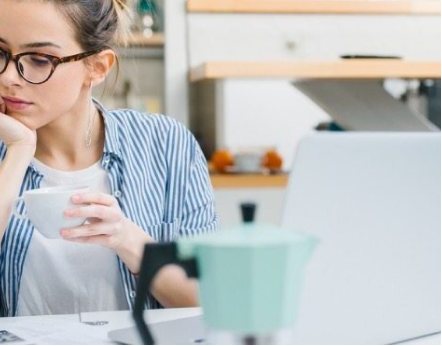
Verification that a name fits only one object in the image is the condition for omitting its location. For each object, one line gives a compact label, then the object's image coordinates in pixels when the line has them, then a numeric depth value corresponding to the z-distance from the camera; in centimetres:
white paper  104
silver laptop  92
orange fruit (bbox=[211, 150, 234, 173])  326
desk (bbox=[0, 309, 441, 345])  112
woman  144
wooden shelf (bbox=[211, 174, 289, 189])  311
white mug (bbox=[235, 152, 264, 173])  325
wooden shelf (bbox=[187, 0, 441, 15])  335
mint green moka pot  80
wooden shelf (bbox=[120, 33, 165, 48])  380
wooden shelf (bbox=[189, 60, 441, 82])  304
